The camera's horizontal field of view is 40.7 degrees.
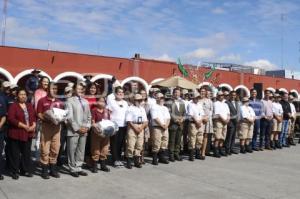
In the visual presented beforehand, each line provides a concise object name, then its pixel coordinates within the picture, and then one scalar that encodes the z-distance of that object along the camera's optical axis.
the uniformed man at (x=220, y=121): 10.01
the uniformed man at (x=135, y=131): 8.27
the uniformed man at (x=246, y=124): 10.85
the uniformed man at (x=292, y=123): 12.78
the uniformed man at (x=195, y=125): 9.38
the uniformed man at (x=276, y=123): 11.98
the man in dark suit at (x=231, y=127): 10.48
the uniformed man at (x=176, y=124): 9.13
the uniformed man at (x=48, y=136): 7.08
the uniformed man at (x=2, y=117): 6.85
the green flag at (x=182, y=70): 28.09
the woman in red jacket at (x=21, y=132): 6.88
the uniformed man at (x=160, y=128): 8.70
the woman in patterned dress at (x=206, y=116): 9.70
